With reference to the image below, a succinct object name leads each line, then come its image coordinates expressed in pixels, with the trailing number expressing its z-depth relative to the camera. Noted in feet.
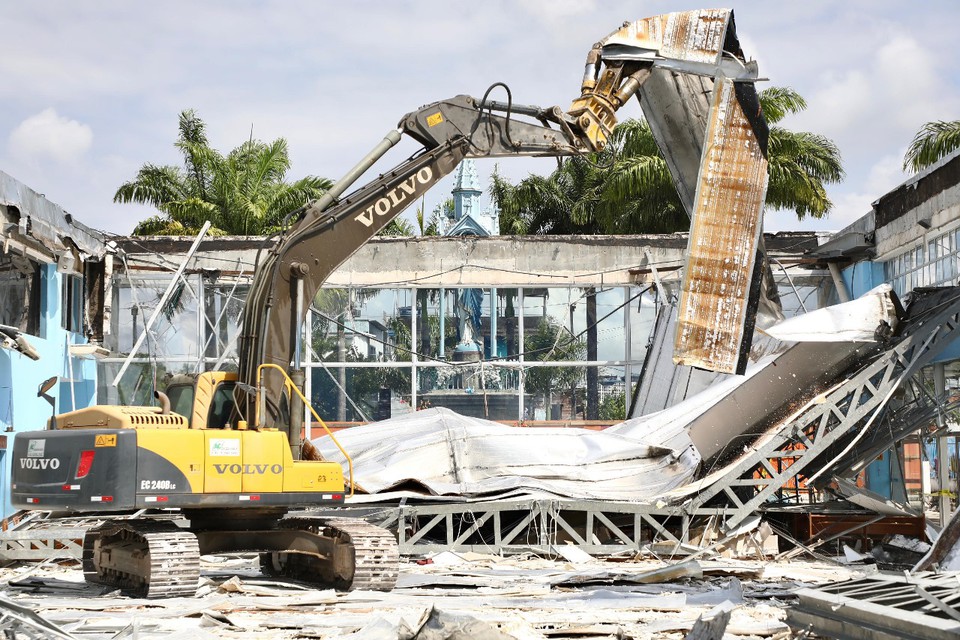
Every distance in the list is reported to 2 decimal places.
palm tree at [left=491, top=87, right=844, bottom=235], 128.16
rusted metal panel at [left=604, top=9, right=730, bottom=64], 51.78
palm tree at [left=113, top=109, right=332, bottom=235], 134.41
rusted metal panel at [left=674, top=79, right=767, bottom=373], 52.39
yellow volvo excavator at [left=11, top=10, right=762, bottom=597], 39.37
